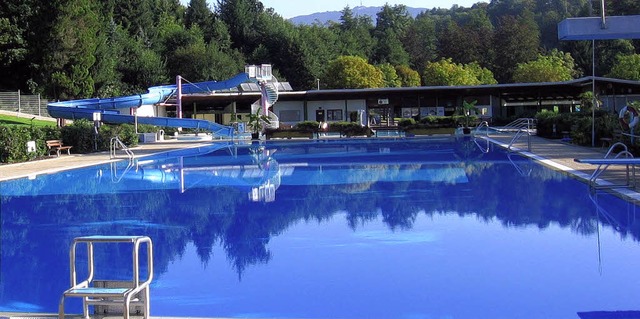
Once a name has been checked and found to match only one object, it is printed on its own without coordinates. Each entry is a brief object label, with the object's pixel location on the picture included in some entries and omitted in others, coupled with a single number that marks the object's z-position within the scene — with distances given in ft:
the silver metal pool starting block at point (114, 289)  13.82
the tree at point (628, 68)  164.86
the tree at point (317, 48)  212.84
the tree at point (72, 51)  142.51
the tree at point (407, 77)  214.69
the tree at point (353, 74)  198.29
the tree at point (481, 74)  207.00
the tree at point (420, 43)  244.01
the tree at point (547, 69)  185.06
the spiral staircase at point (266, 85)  133.49
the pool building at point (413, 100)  146.92
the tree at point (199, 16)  236.84
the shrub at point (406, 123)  127.85
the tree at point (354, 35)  236.63
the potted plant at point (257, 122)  130.00
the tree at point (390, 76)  210.59
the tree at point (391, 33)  239.50
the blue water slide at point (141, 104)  117.60
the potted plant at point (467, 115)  124.57
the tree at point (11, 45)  142.61
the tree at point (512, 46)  217.56
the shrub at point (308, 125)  126.35
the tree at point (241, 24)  232.82
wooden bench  79.49
